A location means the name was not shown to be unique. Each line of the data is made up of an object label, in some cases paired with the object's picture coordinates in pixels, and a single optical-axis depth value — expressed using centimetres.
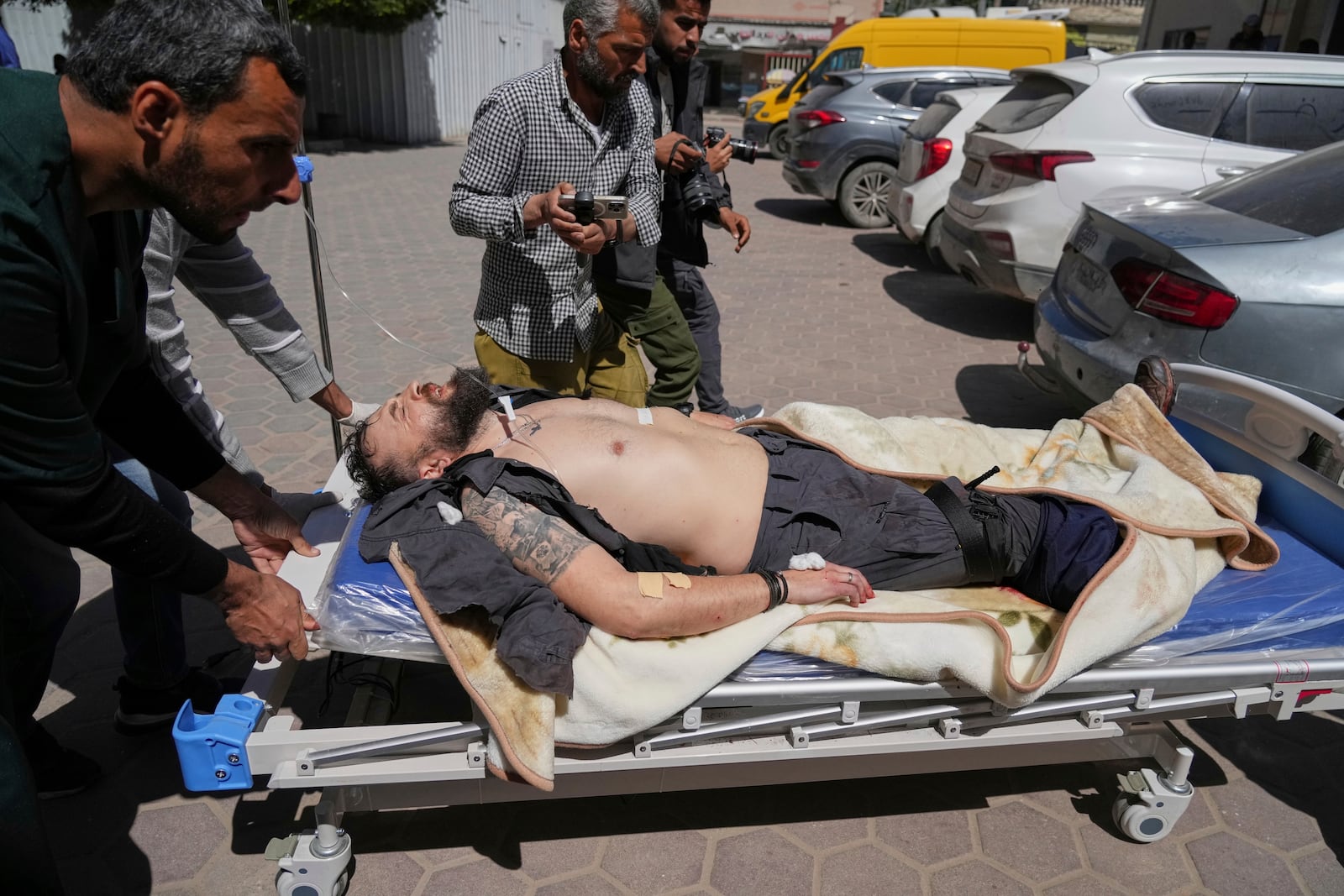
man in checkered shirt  325
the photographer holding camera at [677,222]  405
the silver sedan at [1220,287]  378
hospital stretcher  219
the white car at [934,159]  845
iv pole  329
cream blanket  219
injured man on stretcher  230
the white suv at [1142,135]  629
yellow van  1250
